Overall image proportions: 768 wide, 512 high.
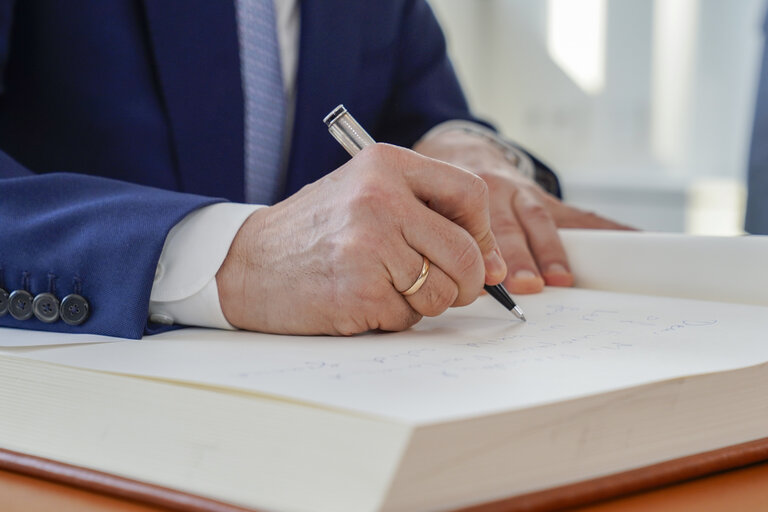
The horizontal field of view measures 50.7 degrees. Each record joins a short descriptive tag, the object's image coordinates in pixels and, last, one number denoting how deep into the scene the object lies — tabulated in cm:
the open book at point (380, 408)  30
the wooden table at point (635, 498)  34
